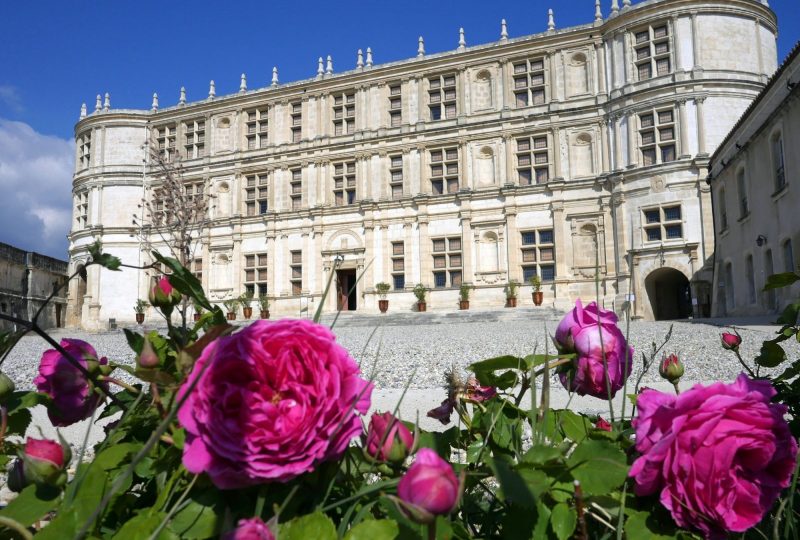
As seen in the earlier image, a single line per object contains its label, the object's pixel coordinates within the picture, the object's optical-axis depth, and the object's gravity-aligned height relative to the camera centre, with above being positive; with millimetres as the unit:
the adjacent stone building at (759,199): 10789 +2297
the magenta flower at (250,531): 440 -196
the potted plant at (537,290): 18656 +212
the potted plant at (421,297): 19938 +81
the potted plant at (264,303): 21506 +22
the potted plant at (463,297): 19406 +36
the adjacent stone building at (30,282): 24141 +1450
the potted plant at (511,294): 18984 +91
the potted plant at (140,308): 22636 -53
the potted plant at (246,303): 21523 +40
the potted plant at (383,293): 20094 +285
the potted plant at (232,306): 20347 -71
